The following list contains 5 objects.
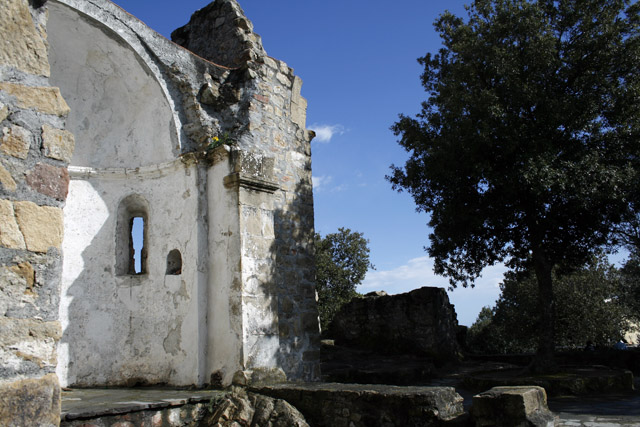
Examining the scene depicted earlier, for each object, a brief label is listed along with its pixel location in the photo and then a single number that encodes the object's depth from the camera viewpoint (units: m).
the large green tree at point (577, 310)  16.75
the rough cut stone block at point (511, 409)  3.58
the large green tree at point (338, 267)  24.52
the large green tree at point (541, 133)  9.35
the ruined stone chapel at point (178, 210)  5.73
